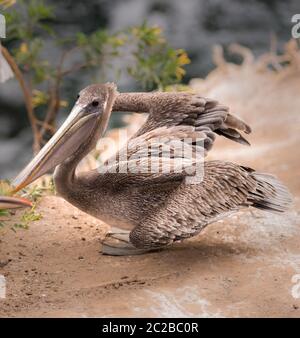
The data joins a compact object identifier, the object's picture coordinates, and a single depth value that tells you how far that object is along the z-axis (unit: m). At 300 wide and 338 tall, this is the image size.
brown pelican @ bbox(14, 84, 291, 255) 6.95
